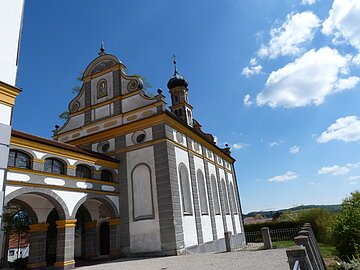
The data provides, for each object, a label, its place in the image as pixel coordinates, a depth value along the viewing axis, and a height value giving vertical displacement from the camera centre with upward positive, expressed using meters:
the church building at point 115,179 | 12.78 +3.04
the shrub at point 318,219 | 25.63 -0.34
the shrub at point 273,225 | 31.64 -0.57
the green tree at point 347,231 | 12.95 -0.87
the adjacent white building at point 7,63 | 5.04 +3.62
